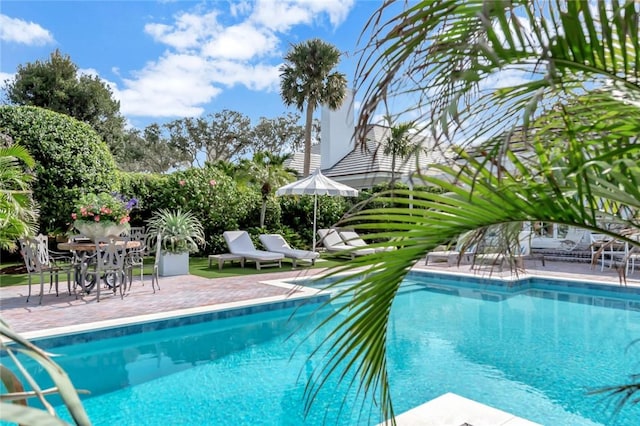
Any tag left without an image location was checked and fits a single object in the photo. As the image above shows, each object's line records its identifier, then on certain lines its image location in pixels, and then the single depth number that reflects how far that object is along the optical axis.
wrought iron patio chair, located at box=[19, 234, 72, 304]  7.86
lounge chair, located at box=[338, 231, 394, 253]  15.50
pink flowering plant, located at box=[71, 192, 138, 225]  8.82
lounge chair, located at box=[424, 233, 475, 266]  14.78
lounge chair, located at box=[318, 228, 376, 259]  14.79
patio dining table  8.69
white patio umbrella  13.82
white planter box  11.96
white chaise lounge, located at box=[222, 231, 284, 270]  13.42
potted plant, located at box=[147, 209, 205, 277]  11.98
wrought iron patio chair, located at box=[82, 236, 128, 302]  8.27
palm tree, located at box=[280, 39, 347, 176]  21.91
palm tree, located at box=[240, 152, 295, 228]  17.42
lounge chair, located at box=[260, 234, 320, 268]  14.08
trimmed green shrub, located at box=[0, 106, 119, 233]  12.73
